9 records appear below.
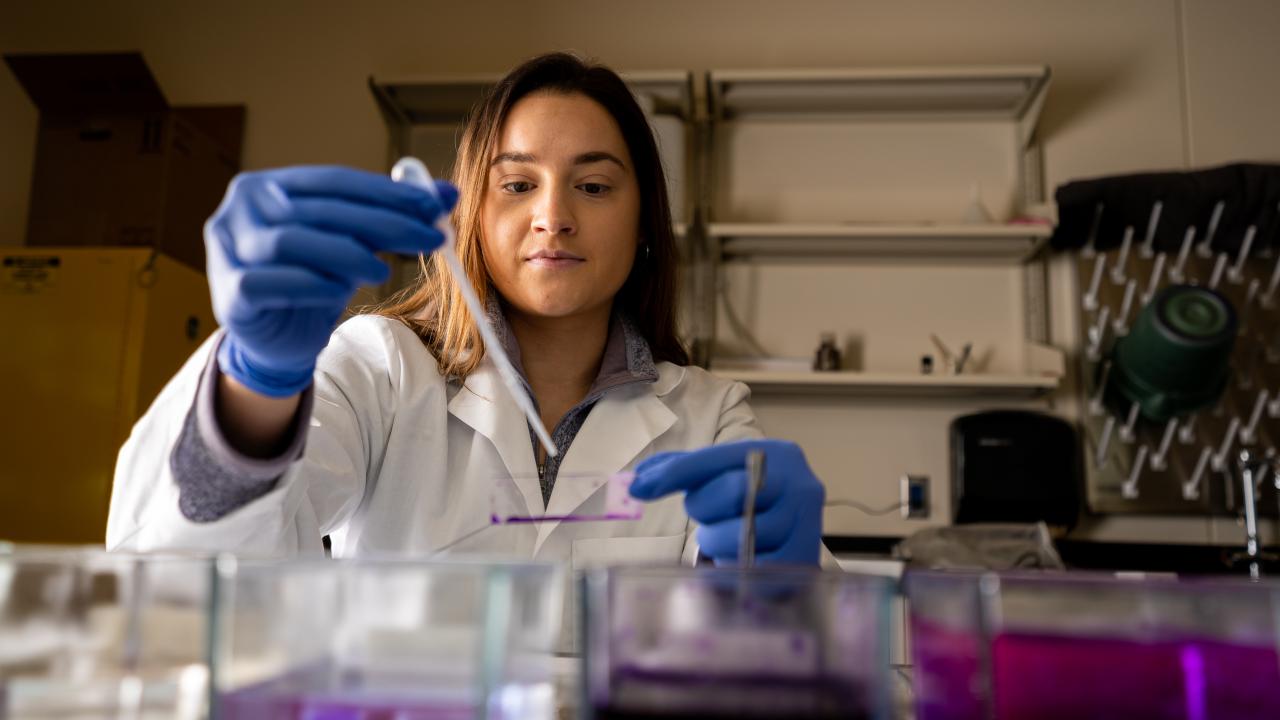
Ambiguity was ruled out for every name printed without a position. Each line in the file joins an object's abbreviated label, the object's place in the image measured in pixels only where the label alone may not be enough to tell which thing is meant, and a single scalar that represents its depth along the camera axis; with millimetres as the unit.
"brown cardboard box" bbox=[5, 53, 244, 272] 2441
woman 764
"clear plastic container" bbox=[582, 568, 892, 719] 394
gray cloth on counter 2135
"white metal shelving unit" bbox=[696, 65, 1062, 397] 2445
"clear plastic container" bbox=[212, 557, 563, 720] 401
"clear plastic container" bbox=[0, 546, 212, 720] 428
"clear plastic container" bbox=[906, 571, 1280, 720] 414
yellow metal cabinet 2254
